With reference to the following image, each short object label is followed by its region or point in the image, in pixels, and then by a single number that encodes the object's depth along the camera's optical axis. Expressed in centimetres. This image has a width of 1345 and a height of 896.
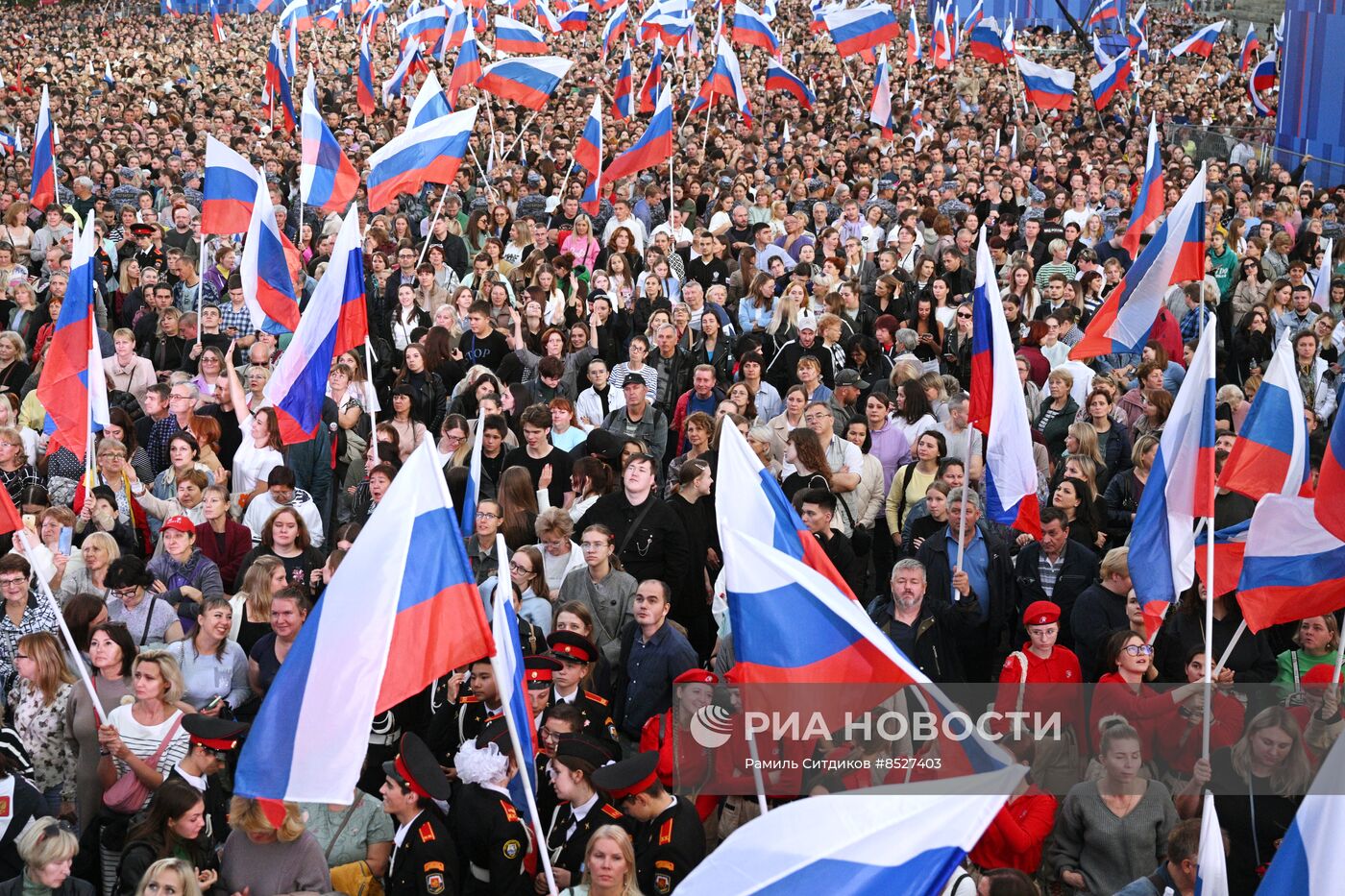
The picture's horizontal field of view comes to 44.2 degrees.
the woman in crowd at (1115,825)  627
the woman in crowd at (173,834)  626
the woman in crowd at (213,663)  776
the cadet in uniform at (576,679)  730
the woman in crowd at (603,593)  820
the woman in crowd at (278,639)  779
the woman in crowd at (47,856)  596
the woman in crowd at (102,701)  725
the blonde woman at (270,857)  620
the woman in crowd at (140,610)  823
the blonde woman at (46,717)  729
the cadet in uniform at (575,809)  633
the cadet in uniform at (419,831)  614
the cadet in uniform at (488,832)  629
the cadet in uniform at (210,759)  670
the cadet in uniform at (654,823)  607
